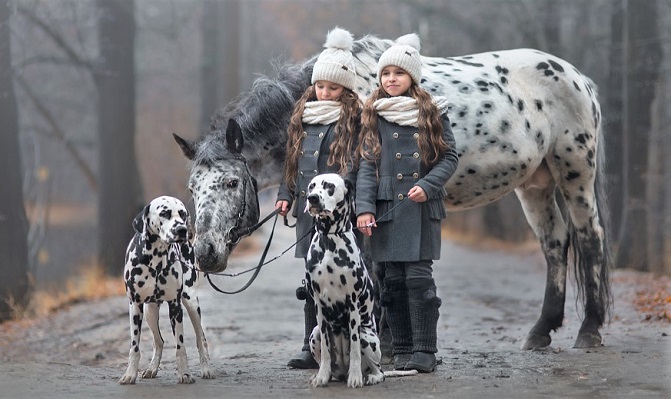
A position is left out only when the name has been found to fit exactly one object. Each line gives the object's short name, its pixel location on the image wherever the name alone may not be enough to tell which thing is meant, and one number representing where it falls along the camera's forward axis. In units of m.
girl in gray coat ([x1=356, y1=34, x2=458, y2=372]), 12.35
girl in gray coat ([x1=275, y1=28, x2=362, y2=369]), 12.58
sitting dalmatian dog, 11.22
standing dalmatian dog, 11.30
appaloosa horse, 12.87
